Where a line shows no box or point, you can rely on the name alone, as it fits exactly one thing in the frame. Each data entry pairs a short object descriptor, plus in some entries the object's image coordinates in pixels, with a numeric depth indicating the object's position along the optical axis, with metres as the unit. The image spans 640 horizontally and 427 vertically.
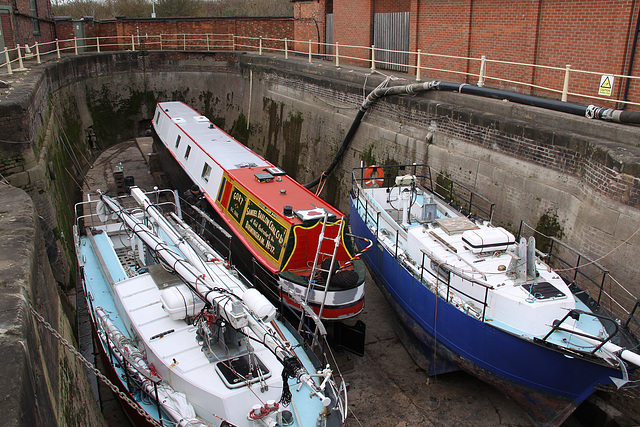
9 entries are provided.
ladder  8.58
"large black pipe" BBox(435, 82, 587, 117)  10.40
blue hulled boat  7.25
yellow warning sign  10.52
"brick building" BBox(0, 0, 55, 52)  18.09
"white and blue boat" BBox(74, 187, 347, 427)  6.28
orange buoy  12.45
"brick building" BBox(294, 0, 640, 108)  10.84
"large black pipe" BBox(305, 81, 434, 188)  13.61
